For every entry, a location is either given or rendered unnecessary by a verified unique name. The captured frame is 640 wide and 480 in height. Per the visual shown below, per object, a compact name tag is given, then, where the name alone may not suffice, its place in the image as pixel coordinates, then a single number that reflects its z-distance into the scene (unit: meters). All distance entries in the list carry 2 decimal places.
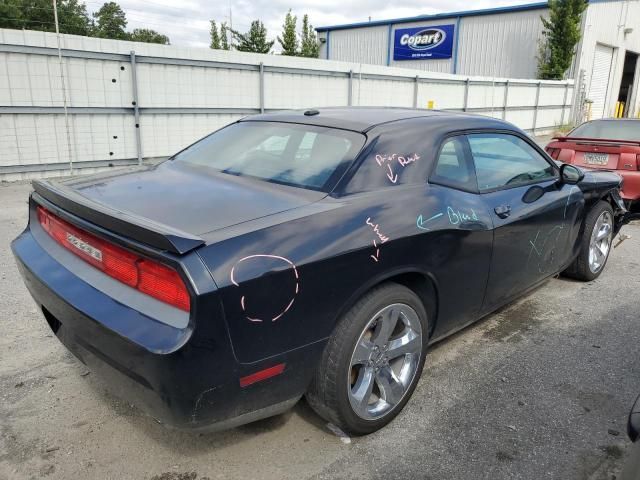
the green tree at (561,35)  23.19
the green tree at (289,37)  33.50
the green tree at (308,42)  35.09
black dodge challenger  1.95
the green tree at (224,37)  44.09
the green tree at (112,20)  72.31
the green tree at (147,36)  74.69
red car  6.68
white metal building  25.64
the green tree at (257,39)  37.25
